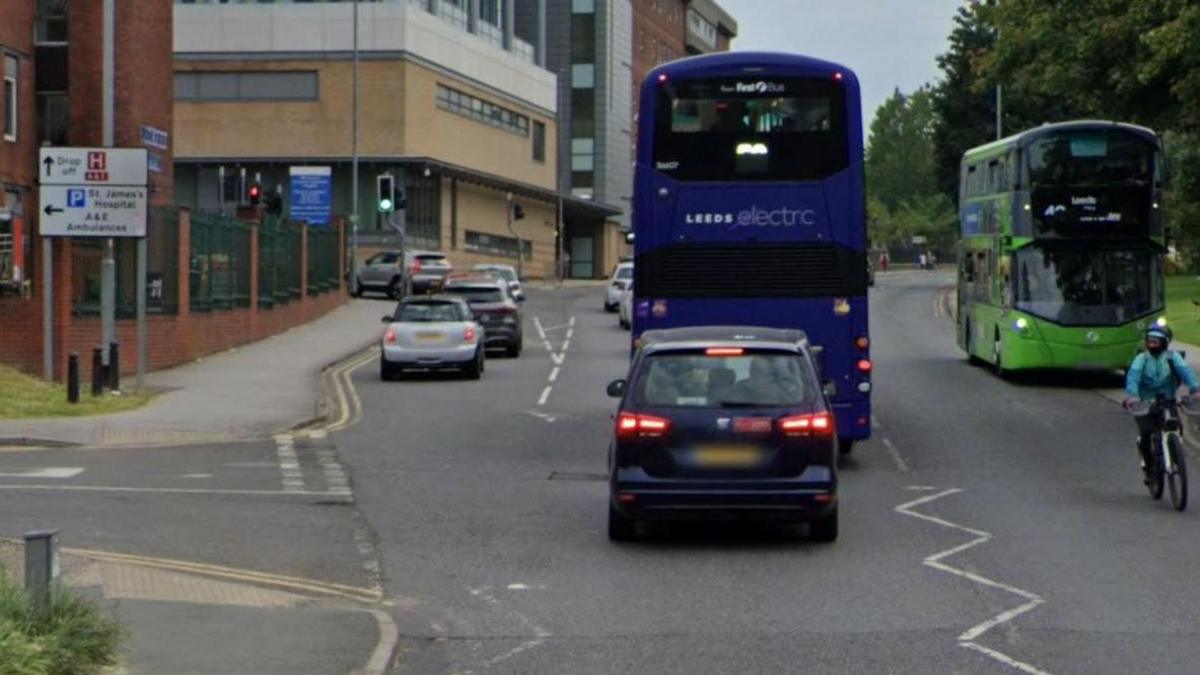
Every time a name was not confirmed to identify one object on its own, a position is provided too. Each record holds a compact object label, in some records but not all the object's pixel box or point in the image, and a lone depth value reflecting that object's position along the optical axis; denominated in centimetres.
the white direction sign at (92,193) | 2880
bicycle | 1780
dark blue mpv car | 1485
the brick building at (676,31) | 11306
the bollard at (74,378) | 2695
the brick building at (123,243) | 3095
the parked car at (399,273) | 6178
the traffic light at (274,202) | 5231
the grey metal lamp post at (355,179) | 6375
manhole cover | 2062
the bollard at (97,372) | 2809
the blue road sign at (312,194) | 6212
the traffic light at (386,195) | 4366
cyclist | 1792
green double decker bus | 3144
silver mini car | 3475
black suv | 4091
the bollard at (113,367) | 2934
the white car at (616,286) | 5722
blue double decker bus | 2070
